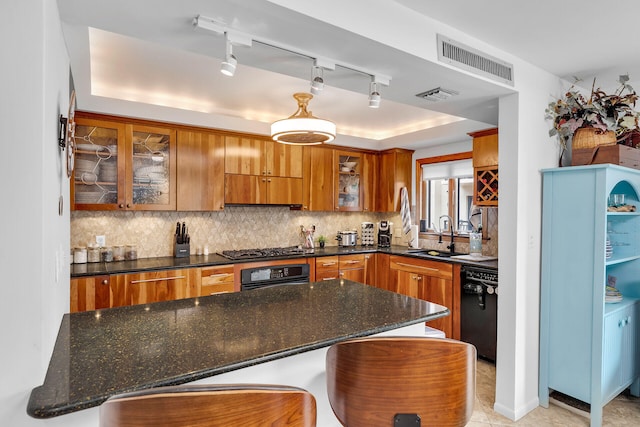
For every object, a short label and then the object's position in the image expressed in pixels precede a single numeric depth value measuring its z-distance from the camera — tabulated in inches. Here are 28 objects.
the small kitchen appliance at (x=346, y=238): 191.9
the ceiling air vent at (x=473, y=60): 78.0
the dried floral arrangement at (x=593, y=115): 102.7
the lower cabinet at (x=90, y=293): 108.5
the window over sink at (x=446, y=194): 171.6
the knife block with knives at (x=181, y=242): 144.3
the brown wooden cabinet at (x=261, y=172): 151.4
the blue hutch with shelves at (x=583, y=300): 94.3
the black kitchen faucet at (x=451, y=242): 169.5
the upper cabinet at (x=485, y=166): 140.3
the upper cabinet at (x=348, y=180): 182.9
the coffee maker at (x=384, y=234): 191.8
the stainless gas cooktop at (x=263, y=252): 146.4
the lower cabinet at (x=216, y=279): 132.1
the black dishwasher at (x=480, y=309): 126.4
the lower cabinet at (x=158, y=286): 117.8
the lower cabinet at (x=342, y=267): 160.7
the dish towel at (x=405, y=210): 183.1
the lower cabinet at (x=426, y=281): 142.0
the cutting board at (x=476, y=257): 143.0
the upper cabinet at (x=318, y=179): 172.6
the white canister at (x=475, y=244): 152.6
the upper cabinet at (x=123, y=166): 123.0
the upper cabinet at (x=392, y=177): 189.5
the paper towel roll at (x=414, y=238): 184.1
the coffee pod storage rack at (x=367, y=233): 197.3
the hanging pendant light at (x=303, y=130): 98.1
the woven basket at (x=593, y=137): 102.0
